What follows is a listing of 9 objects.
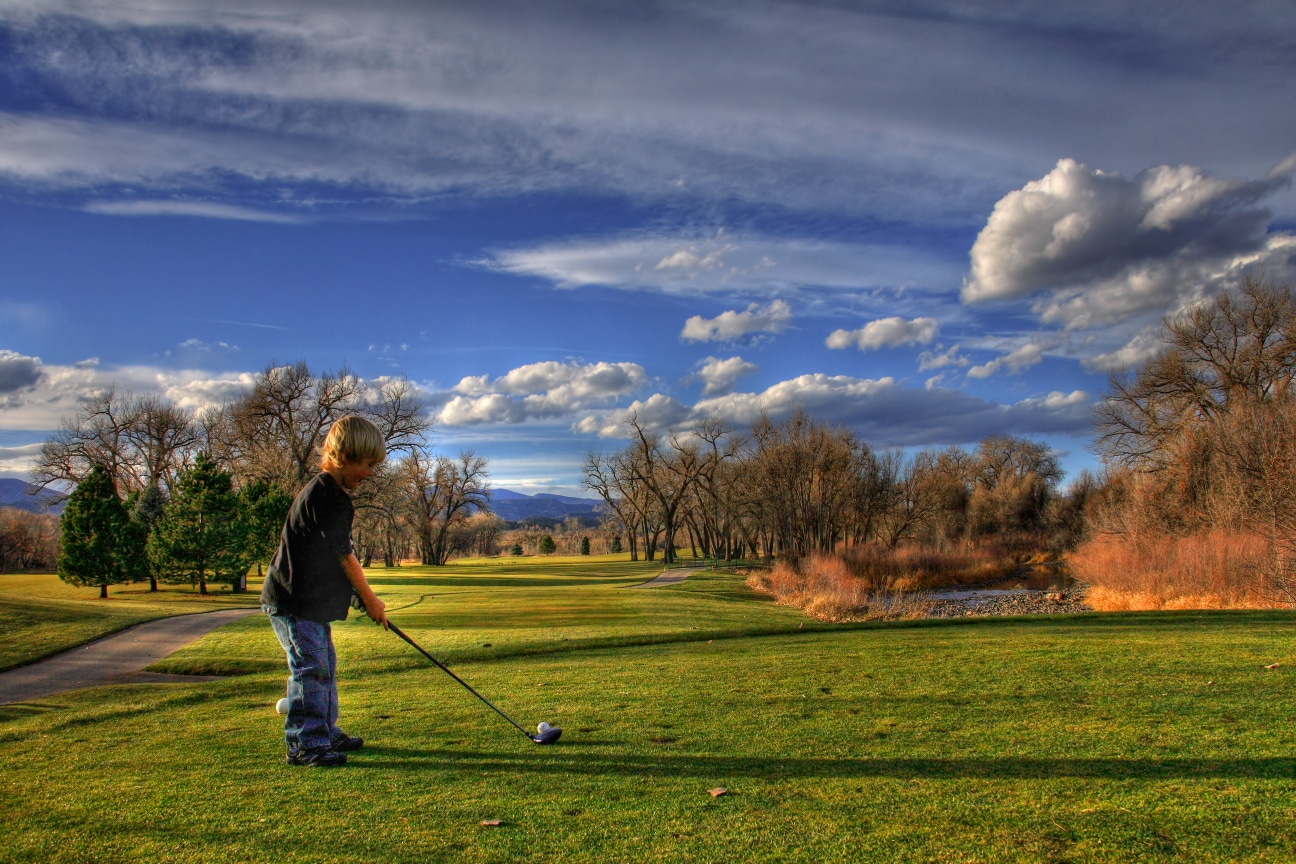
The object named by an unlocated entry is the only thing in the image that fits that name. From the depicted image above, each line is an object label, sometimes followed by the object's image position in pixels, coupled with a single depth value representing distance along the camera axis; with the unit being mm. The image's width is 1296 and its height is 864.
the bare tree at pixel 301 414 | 46125
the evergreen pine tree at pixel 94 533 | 26844
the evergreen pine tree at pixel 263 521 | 30047
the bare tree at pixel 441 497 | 63656
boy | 4789
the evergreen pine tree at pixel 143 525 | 28203
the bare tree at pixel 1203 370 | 36812
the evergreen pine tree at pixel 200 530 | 27266
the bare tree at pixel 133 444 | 51406
